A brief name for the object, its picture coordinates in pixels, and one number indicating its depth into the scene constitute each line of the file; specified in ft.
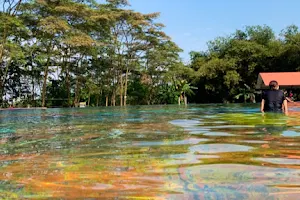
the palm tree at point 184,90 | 105.81
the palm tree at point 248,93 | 102.63
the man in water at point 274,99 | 25.46
